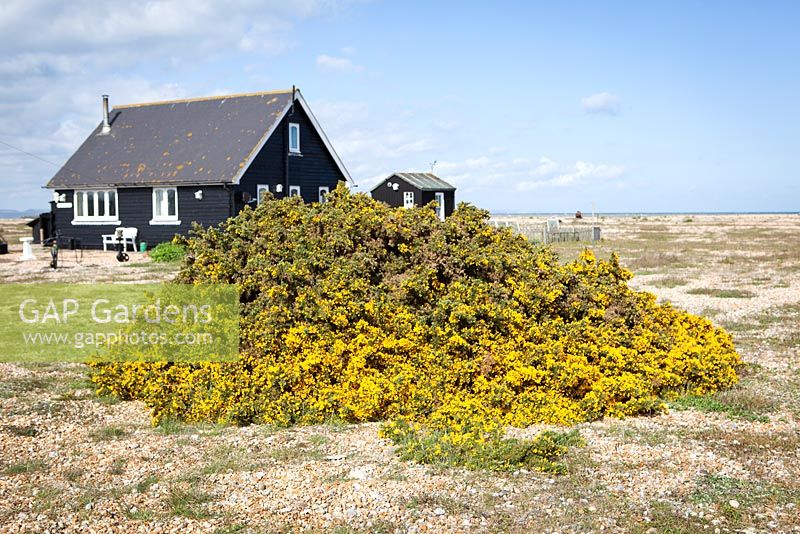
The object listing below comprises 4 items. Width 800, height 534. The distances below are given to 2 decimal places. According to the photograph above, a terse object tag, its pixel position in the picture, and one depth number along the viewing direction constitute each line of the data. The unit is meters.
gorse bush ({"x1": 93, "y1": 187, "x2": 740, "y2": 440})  8.72
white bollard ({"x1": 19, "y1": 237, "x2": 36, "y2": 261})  30.88
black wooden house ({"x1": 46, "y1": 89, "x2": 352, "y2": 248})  32.53
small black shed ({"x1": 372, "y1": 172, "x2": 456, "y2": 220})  54.47
